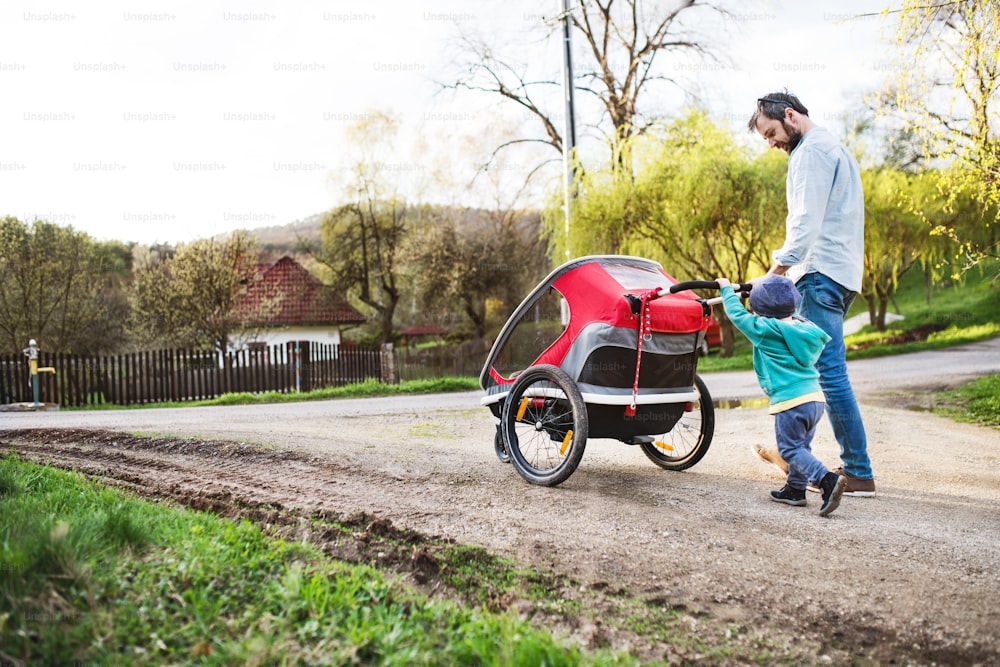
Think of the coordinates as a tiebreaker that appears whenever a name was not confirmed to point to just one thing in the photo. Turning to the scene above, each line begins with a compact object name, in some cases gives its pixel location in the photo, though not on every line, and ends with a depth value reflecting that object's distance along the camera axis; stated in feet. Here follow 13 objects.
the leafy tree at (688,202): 65.05
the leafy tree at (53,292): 81.00
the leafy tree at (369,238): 123.65
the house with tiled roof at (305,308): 119.96
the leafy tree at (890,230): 75.51
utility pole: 60.03
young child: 14.46
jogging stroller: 16.02
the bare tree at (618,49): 90.94
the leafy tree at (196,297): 81.25
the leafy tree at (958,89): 26.32
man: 15.40
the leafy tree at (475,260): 124.77
